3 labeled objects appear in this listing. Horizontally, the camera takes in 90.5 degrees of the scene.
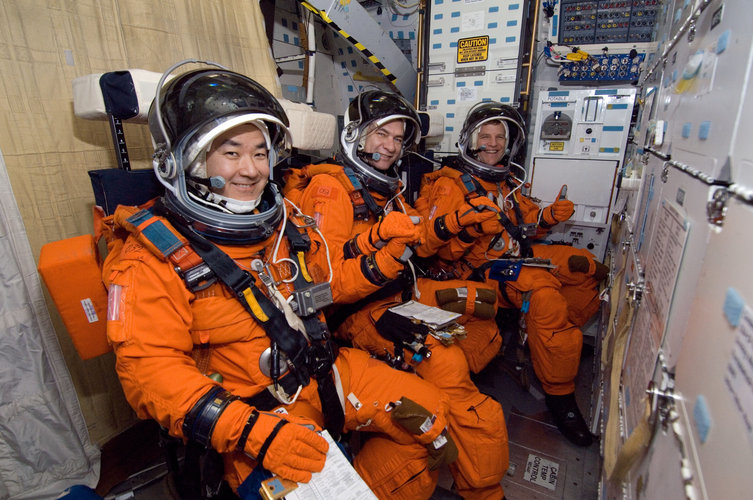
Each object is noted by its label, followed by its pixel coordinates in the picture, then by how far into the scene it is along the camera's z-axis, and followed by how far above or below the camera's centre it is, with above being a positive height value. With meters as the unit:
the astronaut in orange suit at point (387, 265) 1.87 -0.62
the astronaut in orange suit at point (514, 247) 2.47 -0.83
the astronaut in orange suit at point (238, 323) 1.21 -0.65
